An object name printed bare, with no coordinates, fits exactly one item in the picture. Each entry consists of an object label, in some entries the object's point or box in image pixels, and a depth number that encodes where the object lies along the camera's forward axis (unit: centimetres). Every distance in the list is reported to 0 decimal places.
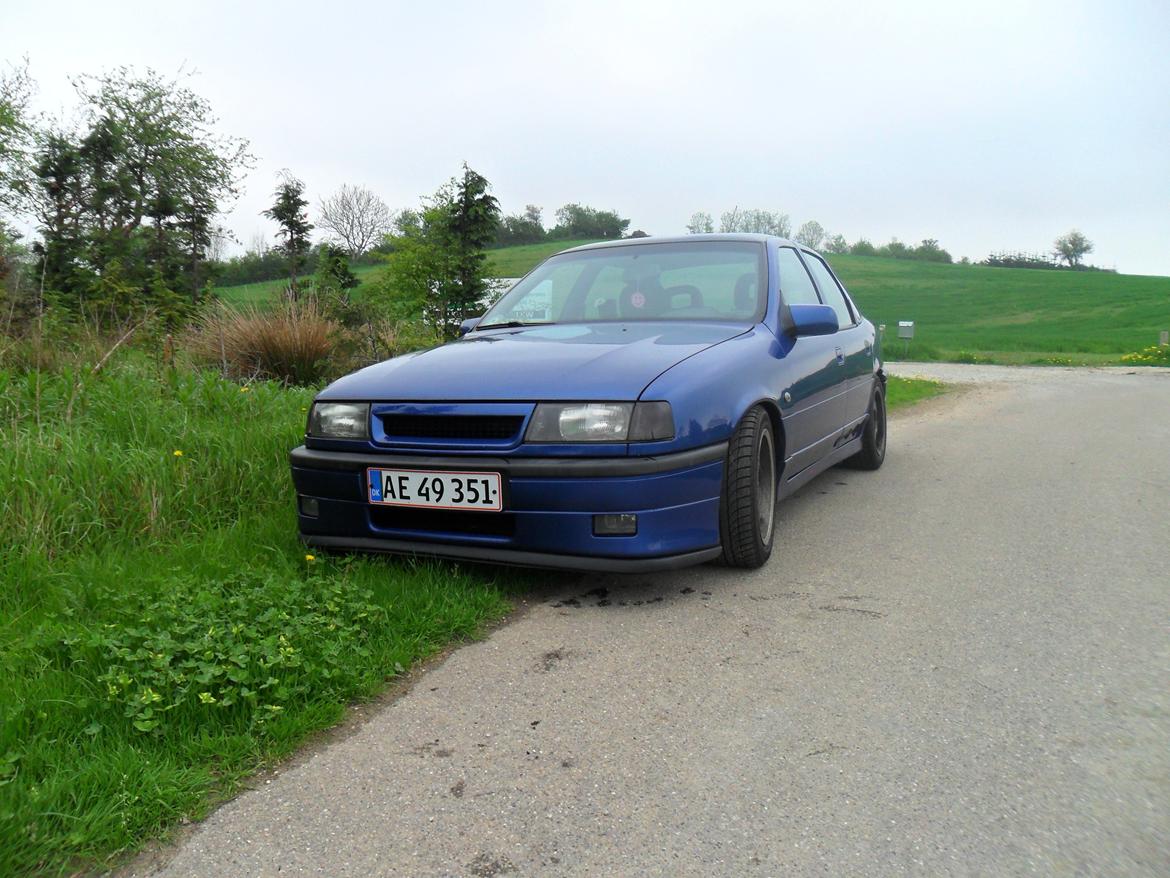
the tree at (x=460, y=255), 1455
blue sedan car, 327
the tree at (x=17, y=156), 3025
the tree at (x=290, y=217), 2727
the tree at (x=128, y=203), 1281
